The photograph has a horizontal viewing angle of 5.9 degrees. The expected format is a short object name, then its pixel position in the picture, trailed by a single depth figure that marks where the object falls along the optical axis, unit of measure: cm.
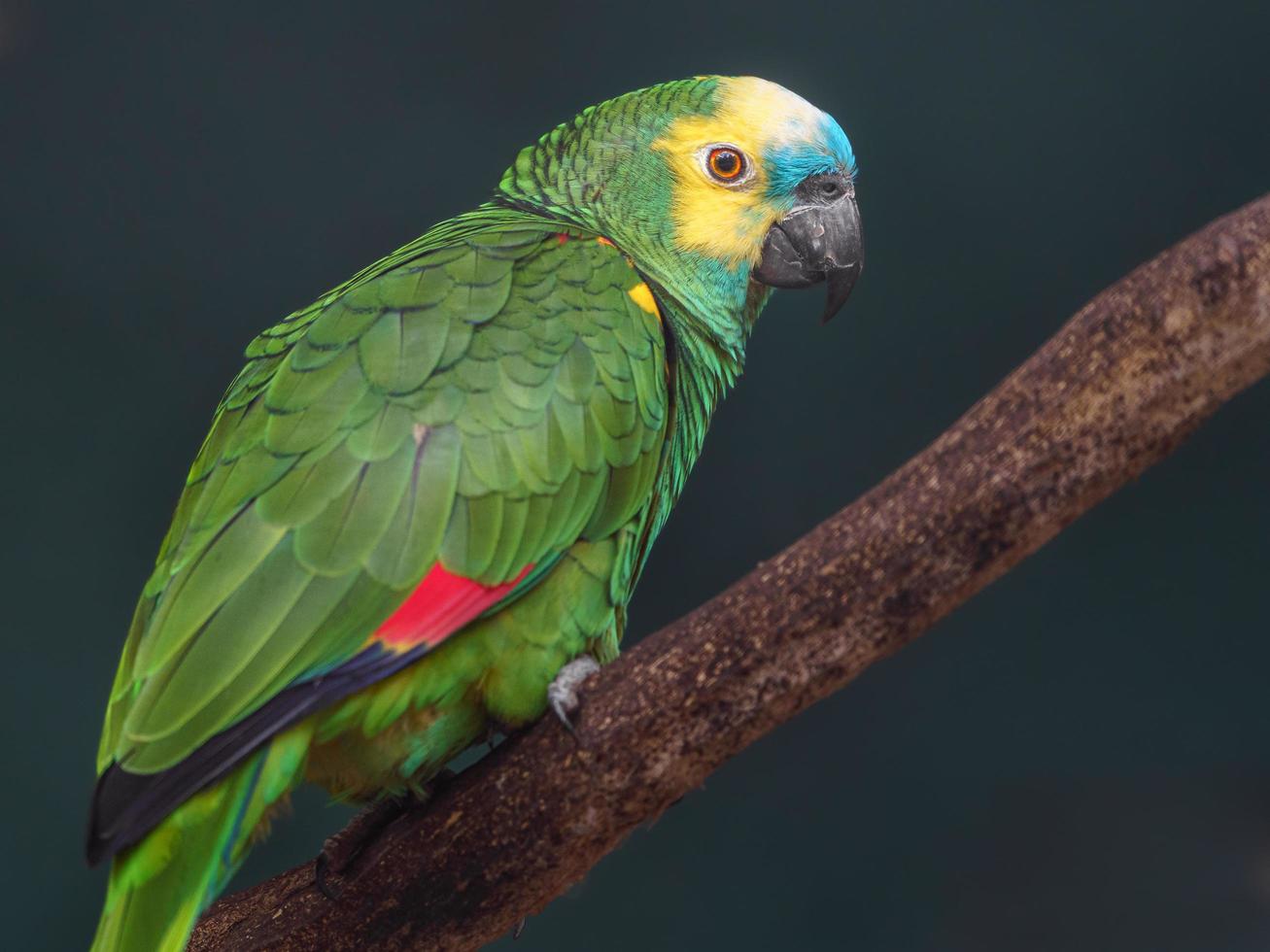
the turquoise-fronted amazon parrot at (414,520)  295
